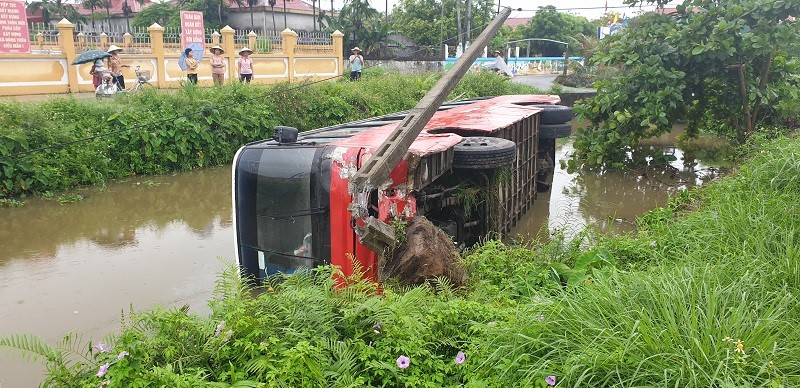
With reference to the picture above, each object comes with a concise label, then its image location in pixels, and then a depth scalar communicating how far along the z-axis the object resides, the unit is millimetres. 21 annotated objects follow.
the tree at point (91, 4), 41738
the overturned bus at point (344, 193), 4852
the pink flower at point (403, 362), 2922
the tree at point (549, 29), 45750
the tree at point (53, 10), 40684
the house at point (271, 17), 37625
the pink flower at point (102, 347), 2905
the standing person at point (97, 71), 14891
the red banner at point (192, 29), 18250
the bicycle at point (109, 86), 13719
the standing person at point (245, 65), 17172
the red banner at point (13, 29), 13922
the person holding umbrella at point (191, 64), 16156
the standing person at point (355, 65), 20609
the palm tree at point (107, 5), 41434
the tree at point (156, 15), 39406
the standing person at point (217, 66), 16241
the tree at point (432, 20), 37062
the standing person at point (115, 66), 14552
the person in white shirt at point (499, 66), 24719
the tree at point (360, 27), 33531
